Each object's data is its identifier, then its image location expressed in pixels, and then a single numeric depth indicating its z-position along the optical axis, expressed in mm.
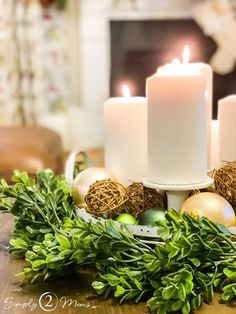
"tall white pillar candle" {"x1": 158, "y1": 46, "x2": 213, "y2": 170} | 937
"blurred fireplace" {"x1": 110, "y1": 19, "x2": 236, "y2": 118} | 3682
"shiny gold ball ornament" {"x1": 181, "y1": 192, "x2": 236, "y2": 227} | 762
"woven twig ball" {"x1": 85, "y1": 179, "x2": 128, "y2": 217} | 809
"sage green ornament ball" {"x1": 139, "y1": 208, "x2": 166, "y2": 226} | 783
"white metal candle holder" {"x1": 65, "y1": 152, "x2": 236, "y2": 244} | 756
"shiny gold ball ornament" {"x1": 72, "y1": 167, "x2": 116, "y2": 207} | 903
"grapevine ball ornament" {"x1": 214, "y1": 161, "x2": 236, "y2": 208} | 827
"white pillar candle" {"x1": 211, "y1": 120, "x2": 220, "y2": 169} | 1016
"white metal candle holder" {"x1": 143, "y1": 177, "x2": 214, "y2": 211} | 794
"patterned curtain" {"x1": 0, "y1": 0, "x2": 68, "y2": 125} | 3416
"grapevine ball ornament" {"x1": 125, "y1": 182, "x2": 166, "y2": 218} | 833
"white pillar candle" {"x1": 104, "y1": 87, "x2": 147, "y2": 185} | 932
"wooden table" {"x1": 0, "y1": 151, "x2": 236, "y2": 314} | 662
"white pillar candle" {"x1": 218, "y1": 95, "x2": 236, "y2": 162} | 940
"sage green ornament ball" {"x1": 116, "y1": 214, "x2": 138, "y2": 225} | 797
